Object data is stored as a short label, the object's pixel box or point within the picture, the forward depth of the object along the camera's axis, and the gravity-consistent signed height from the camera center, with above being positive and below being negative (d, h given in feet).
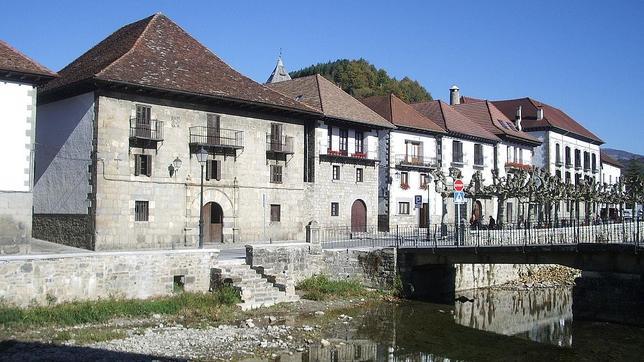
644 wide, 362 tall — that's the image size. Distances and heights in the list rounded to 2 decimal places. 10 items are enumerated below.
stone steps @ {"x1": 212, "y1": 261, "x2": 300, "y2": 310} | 73.97 -9.01
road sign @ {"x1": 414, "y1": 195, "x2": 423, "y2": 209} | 116.57 +1.84
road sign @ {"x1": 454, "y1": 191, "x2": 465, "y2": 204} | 87.35 +2.00
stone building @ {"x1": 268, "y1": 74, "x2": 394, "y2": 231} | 123.95 +10.93
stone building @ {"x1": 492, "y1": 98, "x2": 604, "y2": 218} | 198.59 +23.50
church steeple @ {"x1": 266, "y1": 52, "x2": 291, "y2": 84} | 220.23 +48.29
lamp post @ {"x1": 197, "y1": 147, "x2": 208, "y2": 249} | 79.30 +6.35
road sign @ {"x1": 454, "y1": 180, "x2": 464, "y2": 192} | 88.29 +3.43
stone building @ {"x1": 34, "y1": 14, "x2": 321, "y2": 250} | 91.20 +9.82
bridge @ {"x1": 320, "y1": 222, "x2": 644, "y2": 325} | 77.20 -6.28
